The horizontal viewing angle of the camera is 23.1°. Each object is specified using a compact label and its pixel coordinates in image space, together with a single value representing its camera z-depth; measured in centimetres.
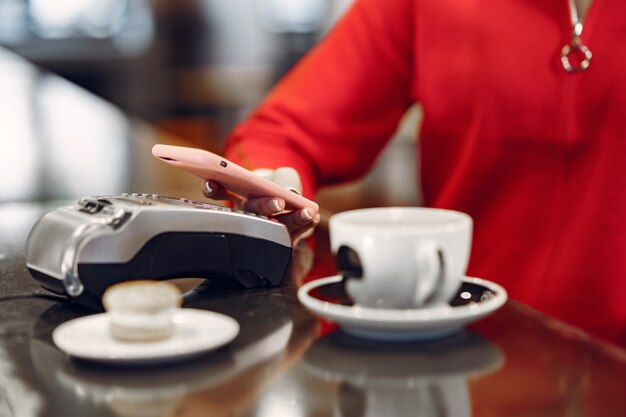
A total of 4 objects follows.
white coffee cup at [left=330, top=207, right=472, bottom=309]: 96
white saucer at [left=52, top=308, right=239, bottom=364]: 92
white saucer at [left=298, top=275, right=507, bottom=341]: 95
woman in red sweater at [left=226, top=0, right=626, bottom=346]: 144
